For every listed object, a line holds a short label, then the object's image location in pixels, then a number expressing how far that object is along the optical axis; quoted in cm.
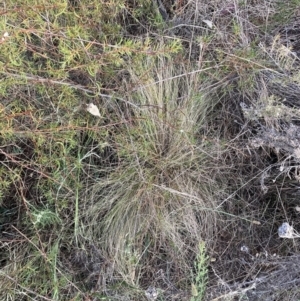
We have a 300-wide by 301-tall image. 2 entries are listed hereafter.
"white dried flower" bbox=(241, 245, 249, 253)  164
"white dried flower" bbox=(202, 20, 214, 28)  169
